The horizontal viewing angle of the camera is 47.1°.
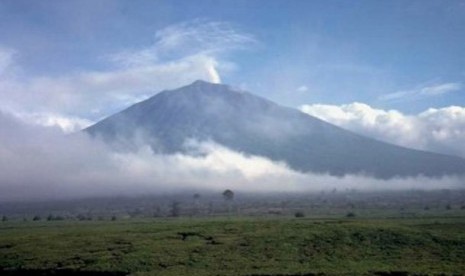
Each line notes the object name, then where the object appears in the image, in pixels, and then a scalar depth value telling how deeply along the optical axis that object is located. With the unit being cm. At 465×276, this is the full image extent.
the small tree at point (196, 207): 14170
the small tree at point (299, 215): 10198
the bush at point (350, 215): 9869
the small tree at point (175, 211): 12906
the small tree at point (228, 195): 18112
